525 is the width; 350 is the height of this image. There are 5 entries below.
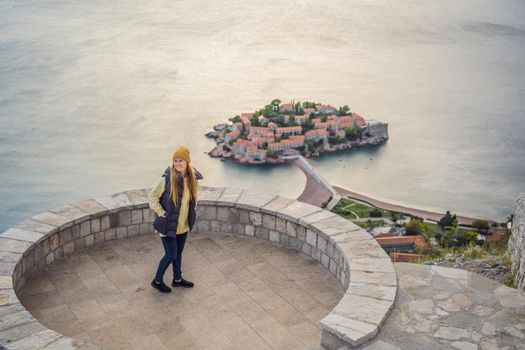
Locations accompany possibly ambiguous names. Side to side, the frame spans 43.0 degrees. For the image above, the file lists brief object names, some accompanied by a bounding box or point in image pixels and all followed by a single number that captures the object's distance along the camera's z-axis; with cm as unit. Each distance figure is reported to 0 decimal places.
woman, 509
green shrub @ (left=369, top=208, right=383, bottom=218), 4422
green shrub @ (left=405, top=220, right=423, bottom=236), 3944
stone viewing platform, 466
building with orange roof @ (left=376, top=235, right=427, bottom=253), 3345
